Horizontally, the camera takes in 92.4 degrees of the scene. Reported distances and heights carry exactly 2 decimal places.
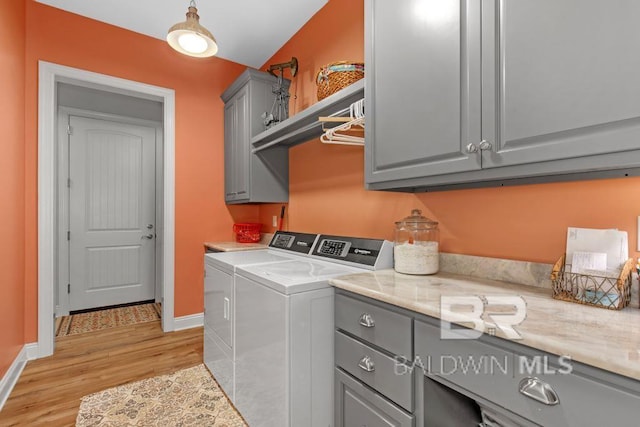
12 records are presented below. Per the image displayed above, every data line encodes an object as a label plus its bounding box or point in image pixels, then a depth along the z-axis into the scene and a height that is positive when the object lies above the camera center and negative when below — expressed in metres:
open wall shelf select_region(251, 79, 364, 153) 1.67 +0.62
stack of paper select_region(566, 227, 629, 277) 0.98 -0.13
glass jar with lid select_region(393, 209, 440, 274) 1.45 -0.16
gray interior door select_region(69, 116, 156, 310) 3.66 +0.00
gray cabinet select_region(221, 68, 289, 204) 2.77 +0.55
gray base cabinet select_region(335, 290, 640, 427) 0.66 -0.46
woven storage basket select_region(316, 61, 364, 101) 1.76 +0.80
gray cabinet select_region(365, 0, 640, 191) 0.80 +0.40
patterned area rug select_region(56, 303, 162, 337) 3.12 -1.19
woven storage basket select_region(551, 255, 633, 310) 0.93 -0.24
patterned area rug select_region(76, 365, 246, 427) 1.72 -1.17
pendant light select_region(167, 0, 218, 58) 1.81 +1.08
